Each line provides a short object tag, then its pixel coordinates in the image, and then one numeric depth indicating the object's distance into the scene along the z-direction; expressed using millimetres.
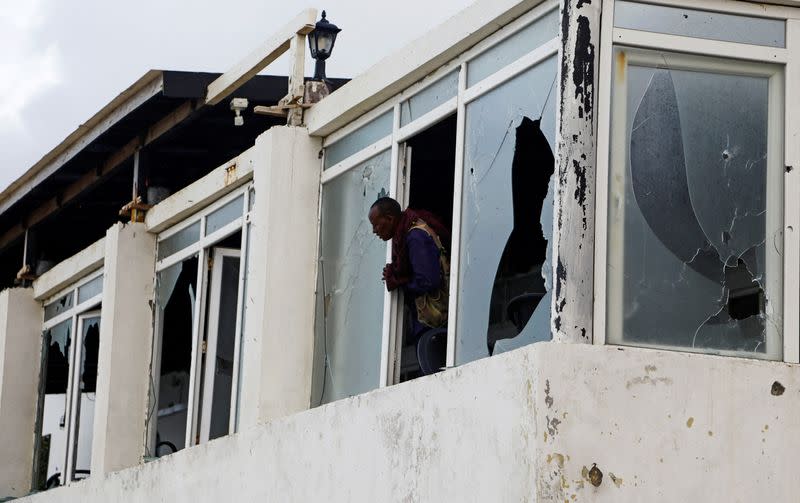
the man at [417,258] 10125
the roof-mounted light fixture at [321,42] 11984
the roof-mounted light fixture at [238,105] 12867
